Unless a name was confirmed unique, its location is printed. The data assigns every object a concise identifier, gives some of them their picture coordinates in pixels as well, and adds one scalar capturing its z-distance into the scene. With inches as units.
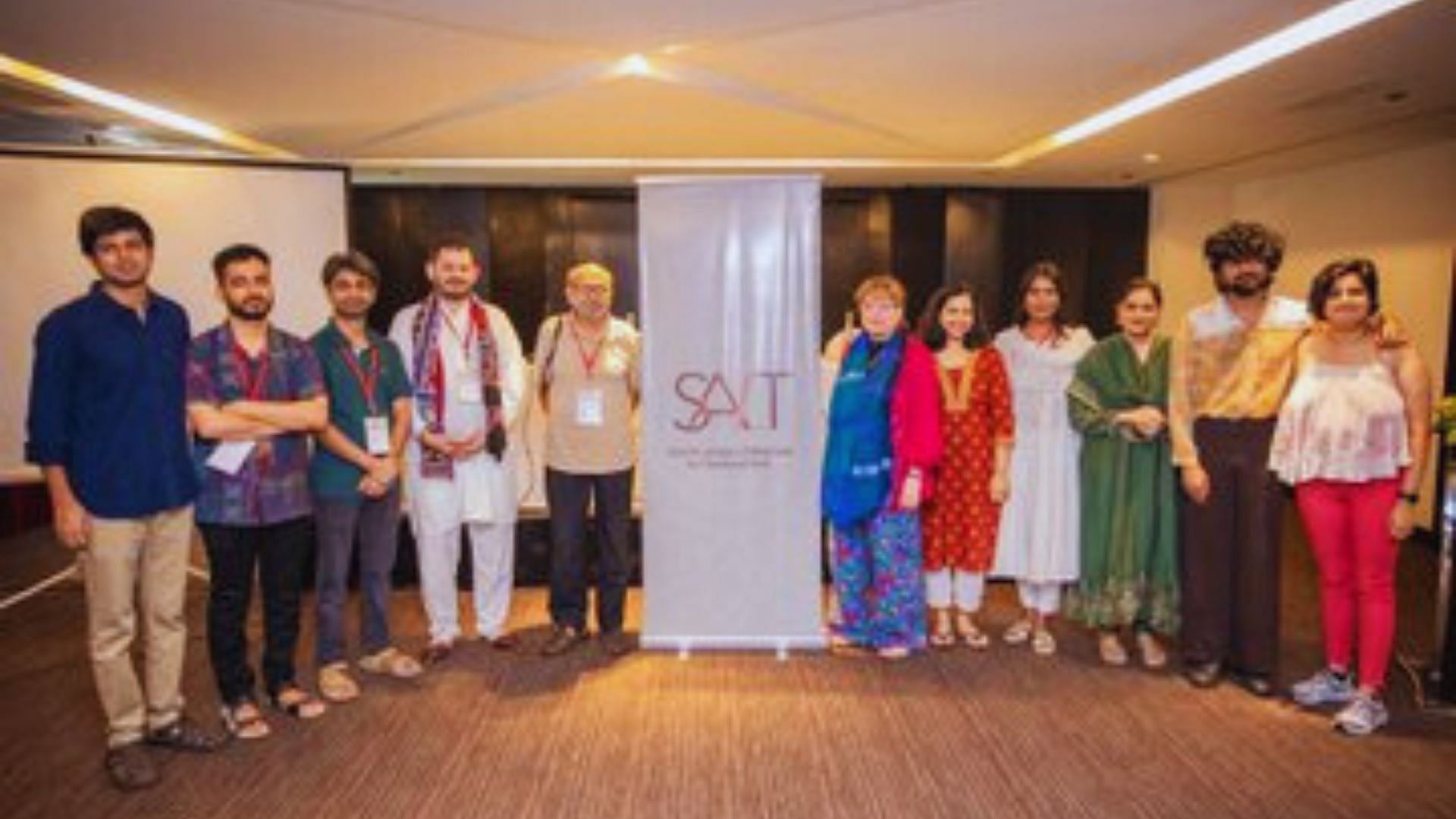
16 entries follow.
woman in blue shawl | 133.1
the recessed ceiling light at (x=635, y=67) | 154.6
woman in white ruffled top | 112.9
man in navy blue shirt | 98.0
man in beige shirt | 138.4
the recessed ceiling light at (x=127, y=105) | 157.8
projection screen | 181.2
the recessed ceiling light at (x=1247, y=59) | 125.7
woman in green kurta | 130.5
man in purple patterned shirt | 108.5
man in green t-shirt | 122.5
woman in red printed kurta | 137.7
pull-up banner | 135.8
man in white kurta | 135.0
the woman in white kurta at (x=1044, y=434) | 137.1
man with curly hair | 121.5
